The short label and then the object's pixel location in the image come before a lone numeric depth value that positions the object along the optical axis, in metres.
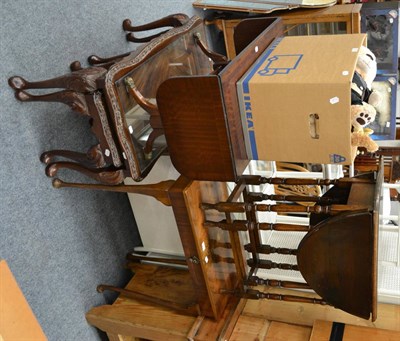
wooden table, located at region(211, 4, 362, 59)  2.16
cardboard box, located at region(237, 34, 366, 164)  0.87
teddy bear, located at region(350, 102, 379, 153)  0.94
